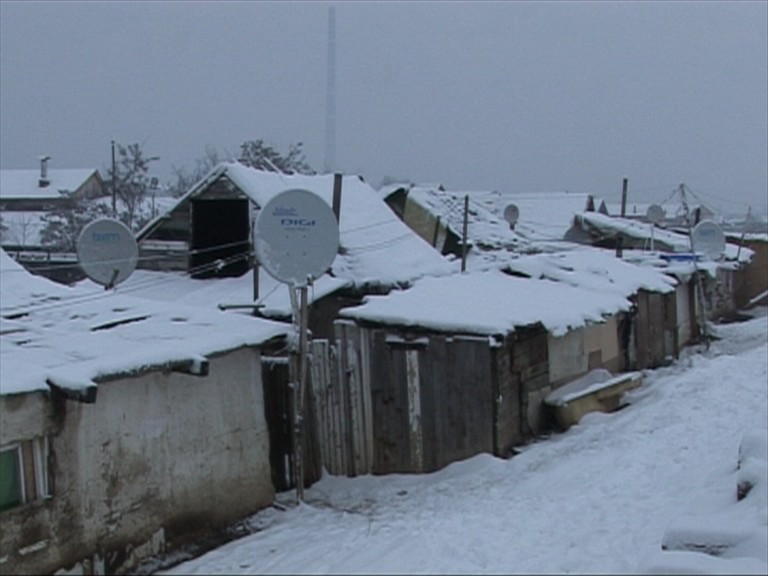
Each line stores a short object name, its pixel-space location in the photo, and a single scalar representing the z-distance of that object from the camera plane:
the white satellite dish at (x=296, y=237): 9.42
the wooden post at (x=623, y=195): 40.00
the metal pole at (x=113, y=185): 38.72
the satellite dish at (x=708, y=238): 23.14
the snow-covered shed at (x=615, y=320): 13.96
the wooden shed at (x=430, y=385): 10.99
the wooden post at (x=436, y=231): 24.67
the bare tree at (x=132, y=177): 44.47
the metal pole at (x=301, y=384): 9.41
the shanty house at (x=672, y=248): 26.05
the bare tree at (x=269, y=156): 43.05
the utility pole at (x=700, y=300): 21.62
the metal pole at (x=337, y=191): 15.10
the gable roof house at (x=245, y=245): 16.02
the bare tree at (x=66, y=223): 37.87
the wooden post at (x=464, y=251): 18.92
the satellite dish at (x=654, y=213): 31.67
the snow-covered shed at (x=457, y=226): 24.22
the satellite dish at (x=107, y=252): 12.18
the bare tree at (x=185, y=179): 52.31
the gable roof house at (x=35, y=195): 43.97
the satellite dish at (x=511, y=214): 29.50
